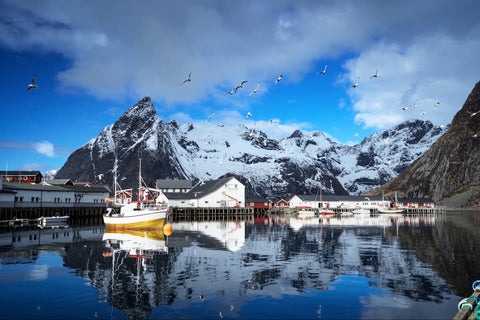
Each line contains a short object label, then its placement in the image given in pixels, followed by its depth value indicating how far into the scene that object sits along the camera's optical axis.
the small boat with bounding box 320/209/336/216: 115.06
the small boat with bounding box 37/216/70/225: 58.62
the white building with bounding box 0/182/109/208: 64.38
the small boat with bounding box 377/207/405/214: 123.06
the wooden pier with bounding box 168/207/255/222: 93.31
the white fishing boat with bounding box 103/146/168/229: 47.88
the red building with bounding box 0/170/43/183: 94.69
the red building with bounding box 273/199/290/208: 145.50
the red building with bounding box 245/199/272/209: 123.73
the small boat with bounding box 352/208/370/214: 124.75
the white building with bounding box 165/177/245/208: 107.88
